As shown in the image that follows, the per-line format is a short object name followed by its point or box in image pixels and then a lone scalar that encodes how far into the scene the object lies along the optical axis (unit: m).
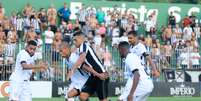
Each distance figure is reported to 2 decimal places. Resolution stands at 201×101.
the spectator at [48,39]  26.52
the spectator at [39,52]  25.62
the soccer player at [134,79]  11.69
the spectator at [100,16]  31.05
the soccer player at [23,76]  14.62
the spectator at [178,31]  32.25
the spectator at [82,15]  30.45
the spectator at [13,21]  28.23
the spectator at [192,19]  33.31
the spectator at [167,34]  32.06
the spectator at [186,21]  33.41
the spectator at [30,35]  27.11
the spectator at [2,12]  27.81
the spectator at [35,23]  28.44
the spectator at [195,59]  29.29
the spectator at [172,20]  33.66
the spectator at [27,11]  28.77
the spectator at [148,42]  29.84
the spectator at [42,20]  29.17
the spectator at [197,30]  33.16
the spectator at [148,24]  32.66
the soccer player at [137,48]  14.88
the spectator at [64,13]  30.73
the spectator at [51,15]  29.47
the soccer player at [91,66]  14.50
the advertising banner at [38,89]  24.31
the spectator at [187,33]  32.22
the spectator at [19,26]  28.28
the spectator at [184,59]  28.92
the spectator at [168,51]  28.97
